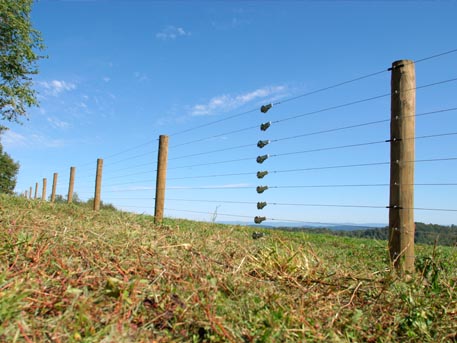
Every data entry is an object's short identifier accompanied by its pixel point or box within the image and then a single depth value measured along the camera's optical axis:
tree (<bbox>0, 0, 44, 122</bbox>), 17.64
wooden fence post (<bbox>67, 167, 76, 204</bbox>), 15.33
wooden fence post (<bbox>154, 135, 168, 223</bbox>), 7.29
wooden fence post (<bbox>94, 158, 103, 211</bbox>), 12.12
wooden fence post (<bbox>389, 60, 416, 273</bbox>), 3.45
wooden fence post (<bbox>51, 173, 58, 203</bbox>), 19.03
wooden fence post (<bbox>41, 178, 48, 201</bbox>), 22.92
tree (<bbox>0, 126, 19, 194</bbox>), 47.06
